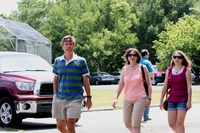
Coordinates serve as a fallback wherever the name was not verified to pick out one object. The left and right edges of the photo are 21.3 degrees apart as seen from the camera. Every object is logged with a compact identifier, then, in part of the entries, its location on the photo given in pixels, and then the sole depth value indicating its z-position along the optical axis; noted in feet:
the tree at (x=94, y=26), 188.85
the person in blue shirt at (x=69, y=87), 26.23
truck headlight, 41.78
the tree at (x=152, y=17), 217.36
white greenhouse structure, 109.09
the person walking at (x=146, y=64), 45.08
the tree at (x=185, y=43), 160.97
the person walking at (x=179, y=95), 28.60
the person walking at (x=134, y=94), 28.91
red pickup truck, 41.32
